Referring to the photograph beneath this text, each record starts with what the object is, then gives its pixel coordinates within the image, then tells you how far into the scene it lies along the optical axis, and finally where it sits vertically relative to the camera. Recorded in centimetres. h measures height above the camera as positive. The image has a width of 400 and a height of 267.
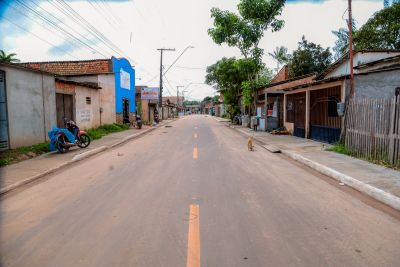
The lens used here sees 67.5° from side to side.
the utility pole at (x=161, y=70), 3949 +581
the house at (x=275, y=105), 2324 +58
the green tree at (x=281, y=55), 4415 +961
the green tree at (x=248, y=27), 2480 +724
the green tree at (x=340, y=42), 3900 +929
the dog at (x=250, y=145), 1333 -145
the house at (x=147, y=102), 3681 +152
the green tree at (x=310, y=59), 3934 +696
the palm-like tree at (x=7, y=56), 3998 +775
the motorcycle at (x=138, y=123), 2762 -92
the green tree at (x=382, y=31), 2778 +764
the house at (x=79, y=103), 1616 +65
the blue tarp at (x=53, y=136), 1198 -90
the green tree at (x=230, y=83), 3691 +387
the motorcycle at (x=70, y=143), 1197 -114
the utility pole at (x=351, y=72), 1191 +158
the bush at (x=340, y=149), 1109 -145
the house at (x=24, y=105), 1103 +34
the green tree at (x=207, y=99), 15200 +709
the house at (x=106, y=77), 2341 +297
